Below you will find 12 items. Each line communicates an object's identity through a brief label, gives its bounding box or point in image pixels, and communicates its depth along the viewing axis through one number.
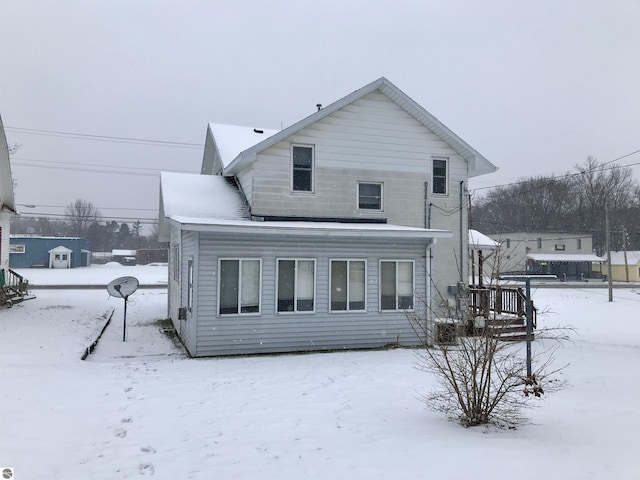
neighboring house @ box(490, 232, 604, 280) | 53.62
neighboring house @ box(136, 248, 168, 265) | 73.19
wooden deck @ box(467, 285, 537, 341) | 13.27
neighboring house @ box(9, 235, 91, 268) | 51.94
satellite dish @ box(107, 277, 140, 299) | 12.41
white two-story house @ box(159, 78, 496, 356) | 10.50
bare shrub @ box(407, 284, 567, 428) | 5.60
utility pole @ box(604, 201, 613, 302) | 28.02
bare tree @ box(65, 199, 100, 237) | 86.74
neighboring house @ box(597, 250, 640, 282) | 57.44
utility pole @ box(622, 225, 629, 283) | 53.91
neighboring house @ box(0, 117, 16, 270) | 17.95
